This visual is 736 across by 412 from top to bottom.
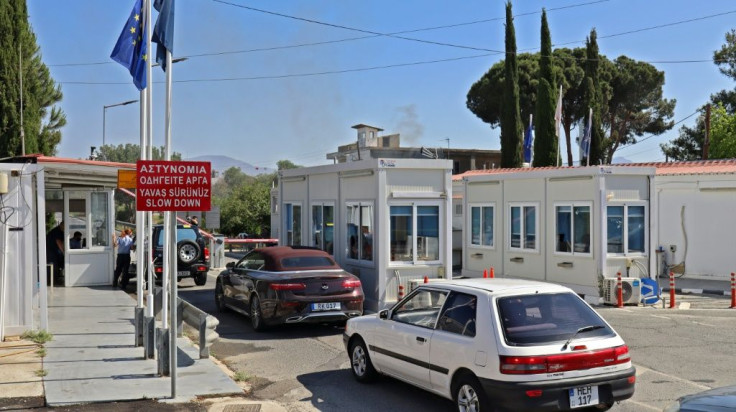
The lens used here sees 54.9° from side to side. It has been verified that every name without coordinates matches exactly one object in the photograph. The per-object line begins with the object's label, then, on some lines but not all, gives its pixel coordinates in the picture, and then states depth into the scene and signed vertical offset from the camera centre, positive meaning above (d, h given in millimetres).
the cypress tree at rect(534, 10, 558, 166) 38344 +4791
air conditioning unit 16016 -1942
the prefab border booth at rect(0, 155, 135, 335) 10766 -296
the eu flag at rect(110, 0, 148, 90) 11219 +2563
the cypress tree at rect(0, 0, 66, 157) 22719 +4195
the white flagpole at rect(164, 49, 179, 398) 7855 -1042
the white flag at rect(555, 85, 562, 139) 27622 +3496
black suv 18875 -1235
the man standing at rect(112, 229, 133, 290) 17500 -1371
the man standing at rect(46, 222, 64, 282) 18047 -962
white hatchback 6492 -1400
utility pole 35562 +3784
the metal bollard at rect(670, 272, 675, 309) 15854 -2027
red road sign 8031 +242
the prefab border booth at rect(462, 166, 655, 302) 16734 -464
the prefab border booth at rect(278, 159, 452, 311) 14461 -364
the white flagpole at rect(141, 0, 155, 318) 10438 +1472
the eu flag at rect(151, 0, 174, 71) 10250 +2656
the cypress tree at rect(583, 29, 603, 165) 41188 +6608
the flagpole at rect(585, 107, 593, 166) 27400 +2072
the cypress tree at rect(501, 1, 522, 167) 40625 +5523
